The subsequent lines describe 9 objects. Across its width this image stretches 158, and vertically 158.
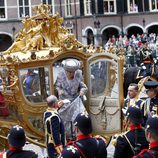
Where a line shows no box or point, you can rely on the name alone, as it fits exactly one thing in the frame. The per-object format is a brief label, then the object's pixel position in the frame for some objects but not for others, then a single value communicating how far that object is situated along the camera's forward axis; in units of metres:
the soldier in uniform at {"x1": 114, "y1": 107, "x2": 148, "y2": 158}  10.34
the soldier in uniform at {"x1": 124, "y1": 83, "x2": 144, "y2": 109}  15.82
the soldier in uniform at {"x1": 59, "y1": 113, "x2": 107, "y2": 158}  9.99
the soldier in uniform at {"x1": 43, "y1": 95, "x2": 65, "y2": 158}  14.20
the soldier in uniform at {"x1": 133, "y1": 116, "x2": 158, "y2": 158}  8.79
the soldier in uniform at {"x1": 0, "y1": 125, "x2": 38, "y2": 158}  9.77
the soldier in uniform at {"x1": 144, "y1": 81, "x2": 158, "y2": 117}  14.15
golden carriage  16.77
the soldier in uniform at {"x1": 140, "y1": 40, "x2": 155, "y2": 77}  25.95
